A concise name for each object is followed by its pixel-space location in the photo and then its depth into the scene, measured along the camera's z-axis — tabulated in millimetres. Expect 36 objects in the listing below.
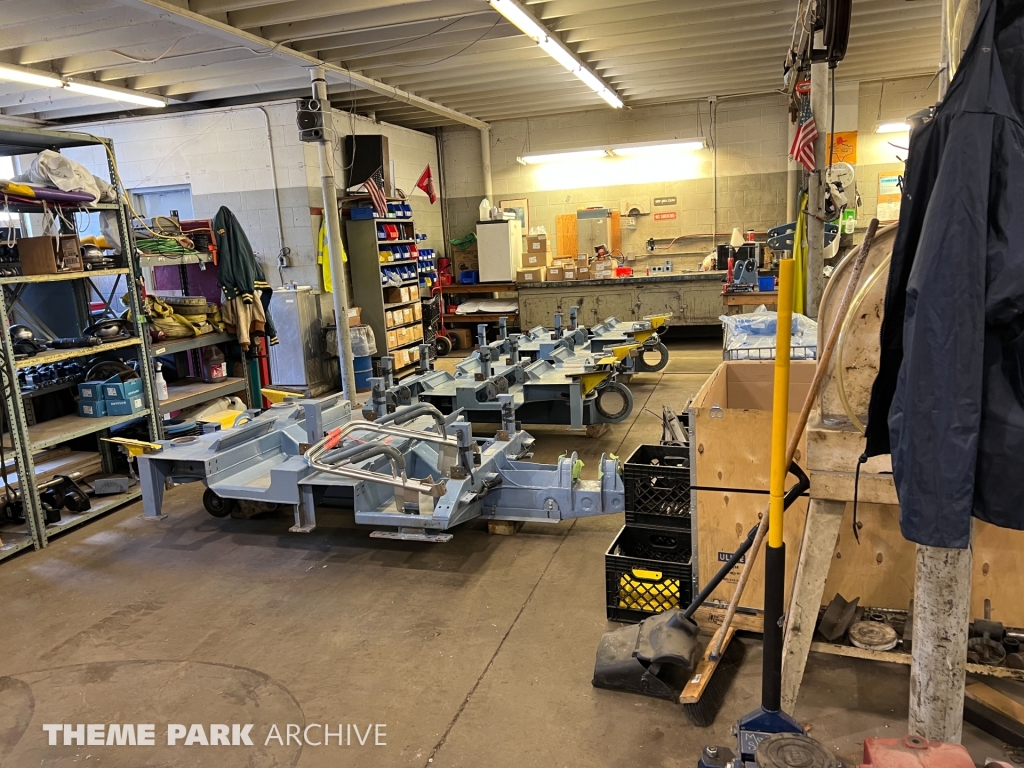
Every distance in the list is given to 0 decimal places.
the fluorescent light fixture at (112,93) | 7175
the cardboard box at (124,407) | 5137
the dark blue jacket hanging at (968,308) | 1387
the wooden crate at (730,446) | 2703
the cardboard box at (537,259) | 11070
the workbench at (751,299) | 8531
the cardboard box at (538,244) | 11094
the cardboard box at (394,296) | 9719
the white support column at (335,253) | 7127
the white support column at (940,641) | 1744
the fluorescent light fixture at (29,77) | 6397
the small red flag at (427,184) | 11727
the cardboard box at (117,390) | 5137
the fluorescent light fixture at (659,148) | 10562
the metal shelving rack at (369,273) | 9094
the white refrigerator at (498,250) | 11211
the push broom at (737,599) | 1859
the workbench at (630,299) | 10195
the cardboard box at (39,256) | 4535
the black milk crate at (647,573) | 2963
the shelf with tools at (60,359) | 4355
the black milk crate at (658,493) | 3051
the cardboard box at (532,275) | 10914
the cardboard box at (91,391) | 5094
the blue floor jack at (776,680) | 1712
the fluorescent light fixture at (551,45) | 5734
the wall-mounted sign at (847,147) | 10648
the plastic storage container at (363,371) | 8547
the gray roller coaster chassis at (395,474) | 3732
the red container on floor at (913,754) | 1587
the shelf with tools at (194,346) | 5996
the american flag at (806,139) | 5816
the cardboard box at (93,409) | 5098
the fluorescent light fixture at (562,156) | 11281
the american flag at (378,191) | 8859
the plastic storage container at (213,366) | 6609
